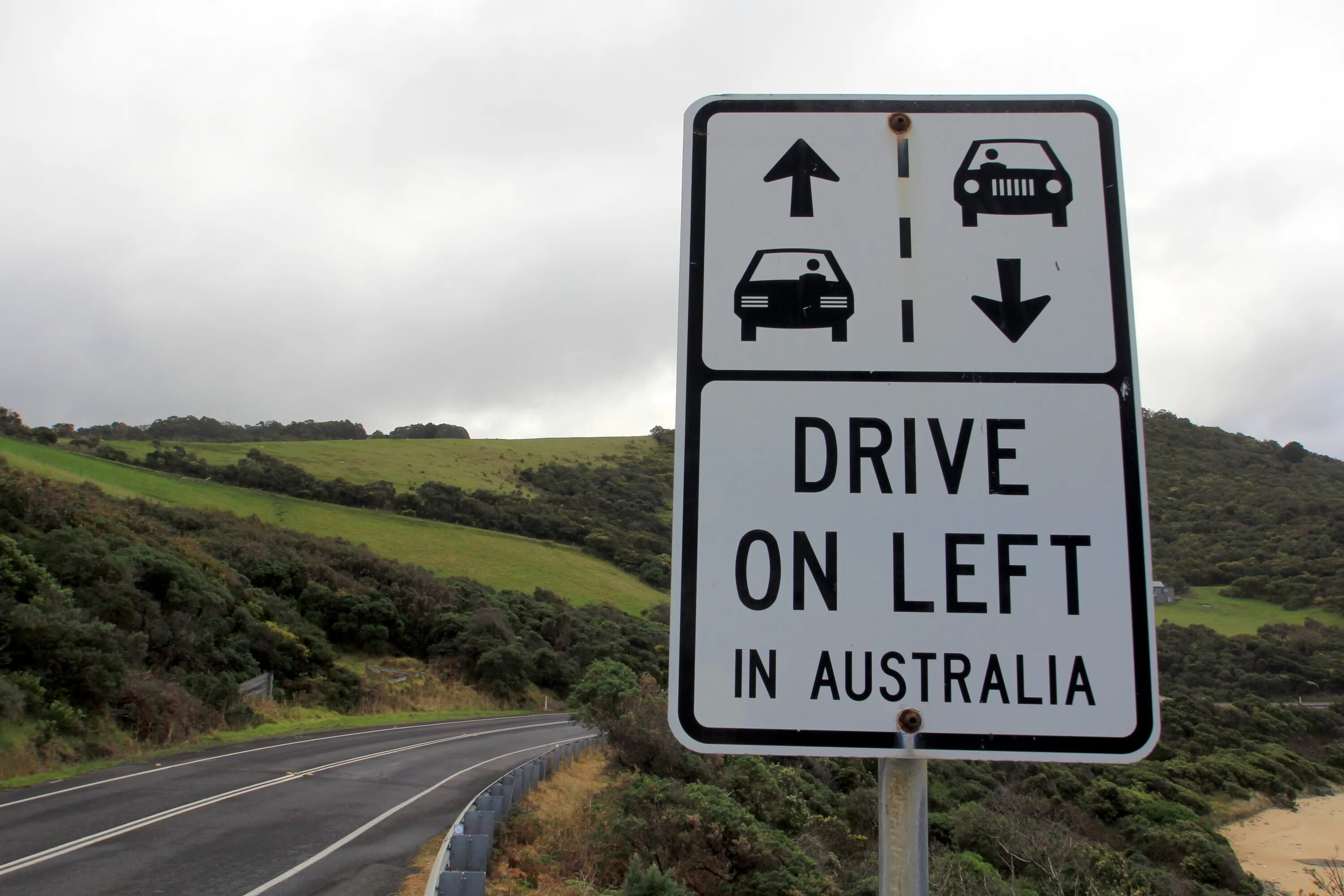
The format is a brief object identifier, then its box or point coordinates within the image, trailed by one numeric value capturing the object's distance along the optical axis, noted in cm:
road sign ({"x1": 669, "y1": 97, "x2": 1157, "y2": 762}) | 143
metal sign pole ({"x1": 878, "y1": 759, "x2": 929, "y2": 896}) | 137
